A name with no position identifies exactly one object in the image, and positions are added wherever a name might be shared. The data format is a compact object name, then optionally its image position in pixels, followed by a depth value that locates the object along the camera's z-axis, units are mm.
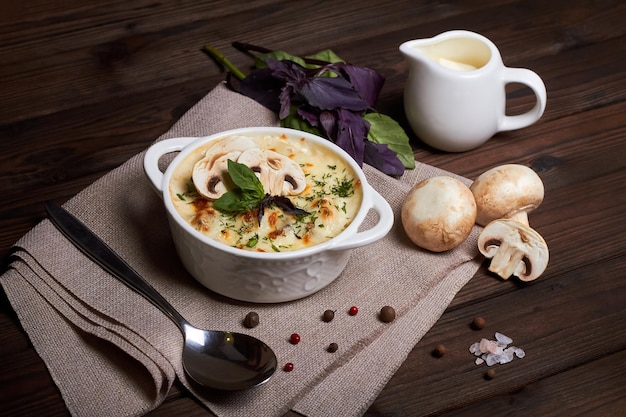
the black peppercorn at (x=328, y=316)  928
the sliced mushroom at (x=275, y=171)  928
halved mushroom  955
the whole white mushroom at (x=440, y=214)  952
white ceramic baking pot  891
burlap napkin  891
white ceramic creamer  1029
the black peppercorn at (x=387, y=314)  927
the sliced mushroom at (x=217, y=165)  921
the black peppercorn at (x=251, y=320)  919
